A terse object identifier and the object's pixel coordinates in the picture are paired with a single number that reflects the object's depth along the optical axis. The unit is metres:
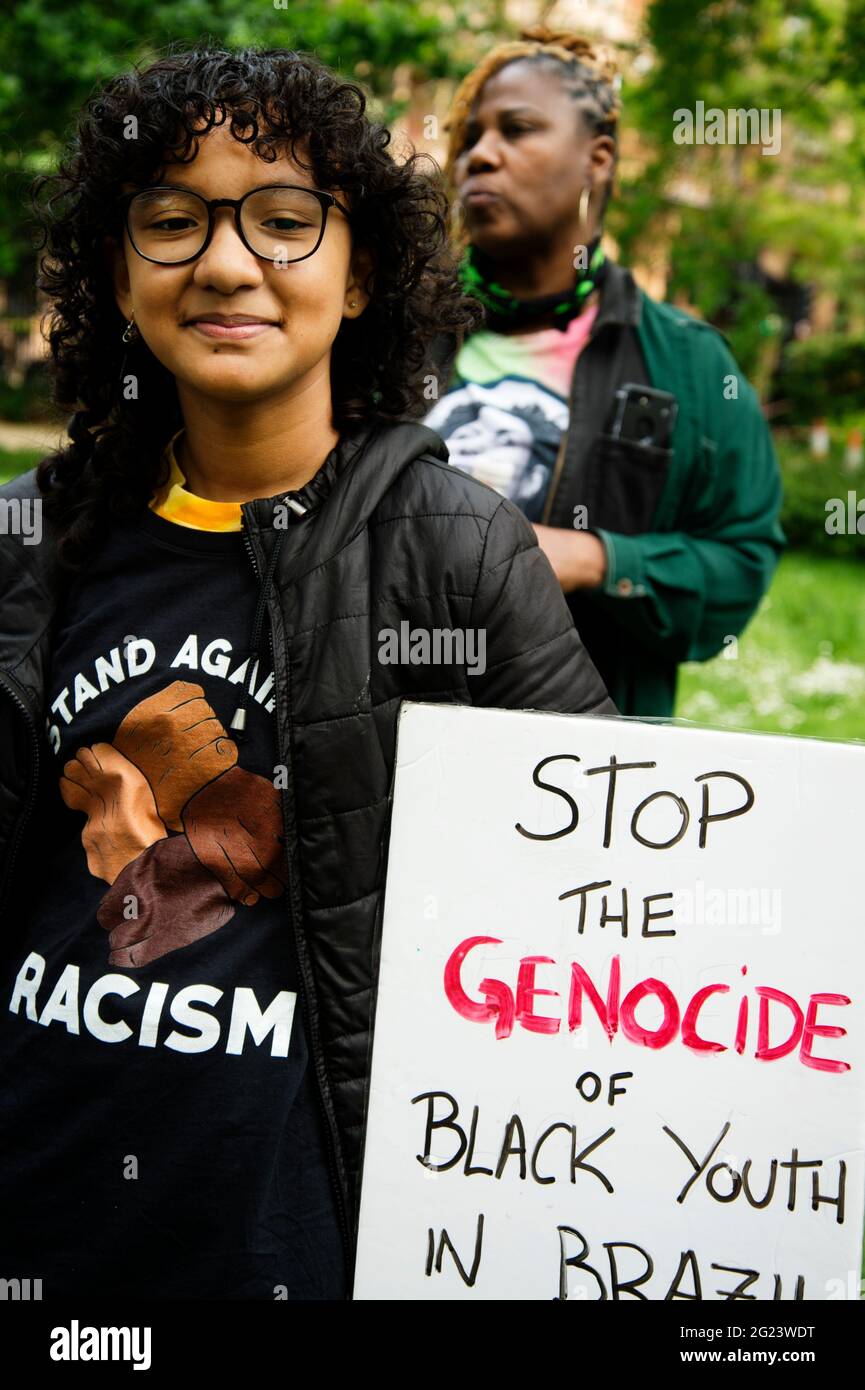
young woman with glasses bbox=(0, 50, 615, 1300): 1.63
